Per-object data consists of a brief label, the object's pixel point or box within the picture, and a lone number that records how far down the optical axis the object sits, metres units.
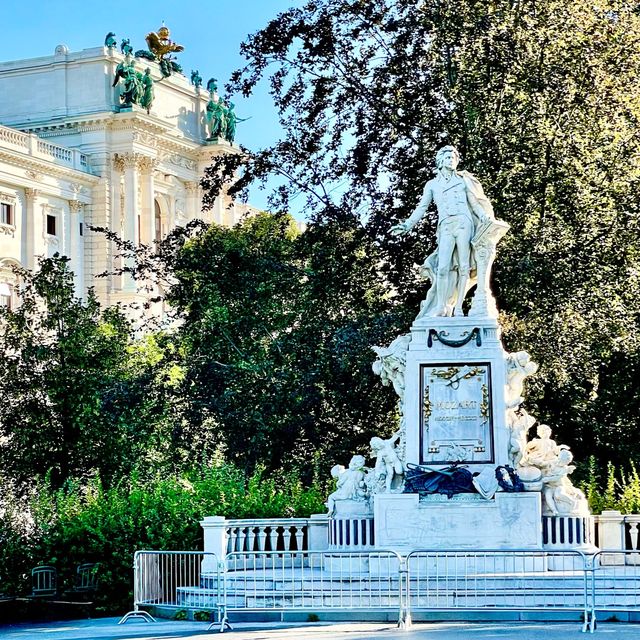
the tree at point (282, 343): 31.08
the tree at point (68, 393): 33.44
